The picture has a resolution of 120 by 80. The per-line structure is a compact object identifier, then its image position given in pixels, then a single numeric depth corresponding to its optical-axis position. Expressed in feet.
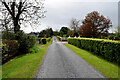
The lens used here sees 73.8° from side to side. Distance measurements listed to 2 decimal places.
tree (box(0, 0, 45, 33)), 46.80
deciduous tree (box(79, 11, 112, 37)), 72.43
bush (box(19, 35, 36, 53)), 37.50
